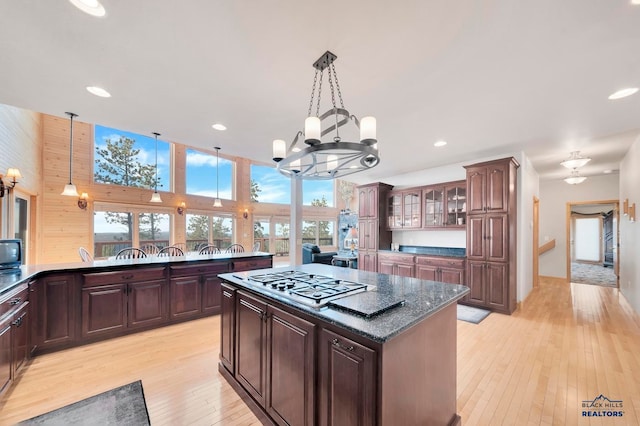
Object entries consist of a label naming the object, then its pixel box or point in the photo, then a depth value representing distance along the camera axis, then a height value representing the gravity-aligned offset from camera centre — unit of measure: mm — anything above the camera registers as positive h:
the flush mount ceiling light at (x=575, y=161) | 4543 +926
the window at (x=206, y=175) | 8438 +1289
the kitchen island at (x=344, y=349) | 1275 -805
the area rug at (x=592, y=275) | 6680 -1785
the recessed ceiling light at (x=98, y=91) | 2529 +1197
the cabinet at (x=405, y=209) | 5703 +101
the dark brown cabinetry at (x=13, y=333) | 2000 -1017
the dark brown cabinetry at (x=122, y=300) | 3059 -1088
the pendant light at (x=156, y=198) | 5022 +291
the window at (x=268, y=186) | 9938 +1066
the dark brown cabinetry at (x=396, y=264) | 5316 -1058
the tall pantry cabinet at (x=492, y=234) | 4191 -337
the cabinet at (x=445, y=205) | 5066 +173
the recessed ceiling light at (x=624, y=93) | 2477 +1171
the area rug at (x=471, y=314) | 3994 -1605
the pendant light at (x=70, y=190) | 3881 +339
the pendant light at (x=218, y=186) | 8747 +922
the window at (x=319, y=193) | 11712 +921
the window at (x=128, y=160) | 6949 +1499
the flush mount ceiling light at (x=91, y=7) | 1551 +1244
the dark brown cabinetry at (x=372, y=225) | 6072 -277
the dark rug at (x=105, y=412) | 1896 -1510
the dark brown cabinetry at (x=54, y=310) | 2775 -1069
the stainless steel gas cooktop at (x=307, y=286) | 1721 -562
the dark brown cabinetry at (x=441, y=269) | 4664 -1022
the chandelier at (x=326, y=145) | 1825 +509
